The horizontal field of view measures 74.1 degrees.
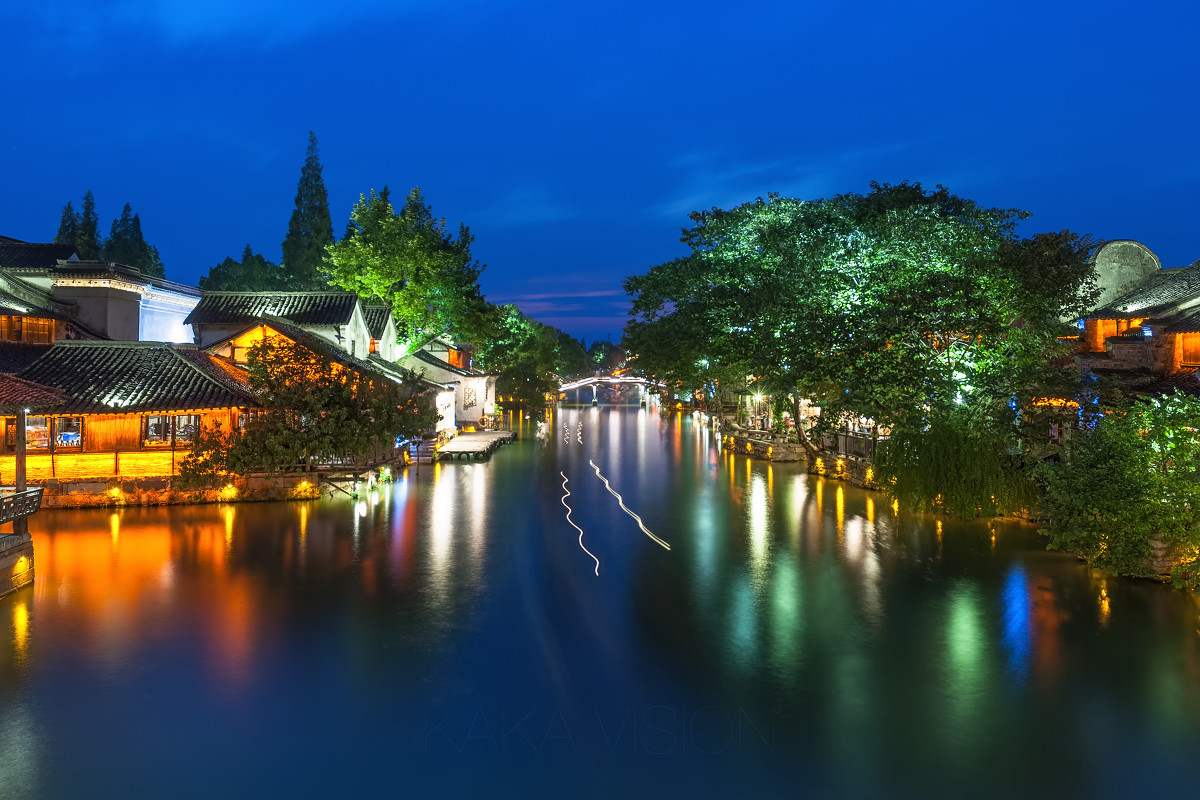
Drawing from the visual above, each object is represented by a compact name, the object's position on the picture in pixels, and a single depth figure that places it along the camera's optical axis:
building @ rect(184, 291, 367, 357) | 38.53
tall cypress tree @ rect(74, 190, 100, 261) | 70.43
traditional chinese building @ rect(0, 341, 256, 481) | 24.06
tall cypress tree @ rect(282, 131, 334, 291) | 71.71
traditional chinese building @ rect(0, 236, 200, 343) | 33.31
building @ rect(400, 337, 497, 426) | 48.28
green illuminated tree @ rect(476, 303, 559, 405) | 75.62
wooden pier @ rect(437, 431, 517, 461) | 36.03
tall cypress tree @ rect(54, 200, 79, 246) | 74.16
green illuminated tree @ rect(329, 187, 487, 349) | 48.94
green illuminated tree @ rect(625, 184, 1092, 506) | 23.41
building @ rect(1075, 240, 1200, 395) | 22.98
